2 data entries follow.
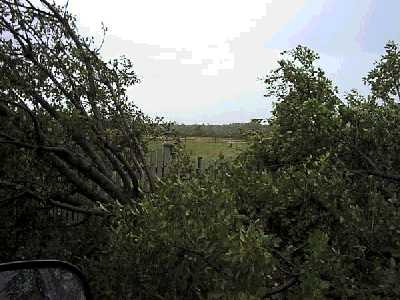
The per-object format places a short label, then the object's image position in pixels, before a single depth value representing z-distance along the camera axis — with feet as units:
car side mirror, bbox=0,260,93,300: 4.78
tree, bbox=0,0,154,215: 16.24
